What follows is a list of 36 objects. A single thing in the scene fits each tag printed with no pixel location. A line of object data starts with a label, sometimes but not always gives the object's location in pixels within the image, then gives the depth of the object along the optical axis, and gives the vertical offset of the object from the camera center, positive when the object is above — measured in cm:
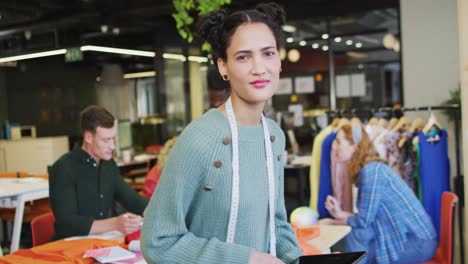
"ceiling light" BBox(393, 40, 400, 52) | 773 +86
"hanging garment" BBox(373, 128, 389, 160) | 461 -32
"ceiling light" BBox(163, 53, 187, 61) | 1020 +112
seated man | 324 -43
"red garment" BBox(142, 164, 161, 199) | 474 -57
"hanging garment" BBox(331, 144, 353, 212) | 418 -57
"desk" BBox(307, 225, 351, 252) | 287 -70
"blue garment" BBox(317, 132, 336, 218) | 435 -53
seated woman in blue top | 352 -75
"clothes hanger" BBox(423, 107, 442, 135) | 446 -17
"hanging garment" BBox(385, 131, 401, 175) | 460 -37
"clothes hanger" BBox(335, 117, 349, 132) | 438 -12
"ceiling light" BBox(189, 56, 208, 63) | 991 +102
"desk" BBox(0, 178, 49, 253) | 513 -71
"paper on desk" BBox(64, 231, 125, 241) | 309 -68
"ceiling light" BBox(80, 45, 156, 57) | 1025 +131
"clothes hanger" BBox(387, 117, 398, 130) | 490 -15
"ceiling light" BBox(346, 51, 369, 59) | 827 +82
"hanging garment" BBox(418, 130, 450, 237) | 439 -53
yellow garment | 455 -47
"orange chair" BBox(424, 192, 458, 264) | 347 -81
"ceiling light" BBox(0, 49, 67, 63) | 966 +122
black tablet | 155 -43
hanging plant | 491 +99
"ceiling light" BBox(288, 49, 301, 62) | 898 +91
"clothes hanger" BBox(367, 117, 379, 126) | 496 -13
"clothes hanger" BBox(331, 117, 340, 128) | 480 -12
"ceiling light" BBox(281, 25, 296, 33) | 902 +136
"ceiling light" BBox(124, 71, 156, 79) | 1058 +85
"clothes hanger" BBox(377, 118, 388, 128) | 486 -15
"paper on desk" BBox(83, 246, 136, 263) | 244 -62
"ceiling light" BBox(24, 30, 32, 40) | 926 +150
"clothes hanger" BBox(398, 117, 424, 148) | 457 -19
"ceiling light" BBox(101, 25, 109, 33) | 962 +161
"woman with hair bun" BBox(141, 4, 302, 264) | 135 -14
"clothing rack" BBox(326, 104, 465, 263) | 457 -23
